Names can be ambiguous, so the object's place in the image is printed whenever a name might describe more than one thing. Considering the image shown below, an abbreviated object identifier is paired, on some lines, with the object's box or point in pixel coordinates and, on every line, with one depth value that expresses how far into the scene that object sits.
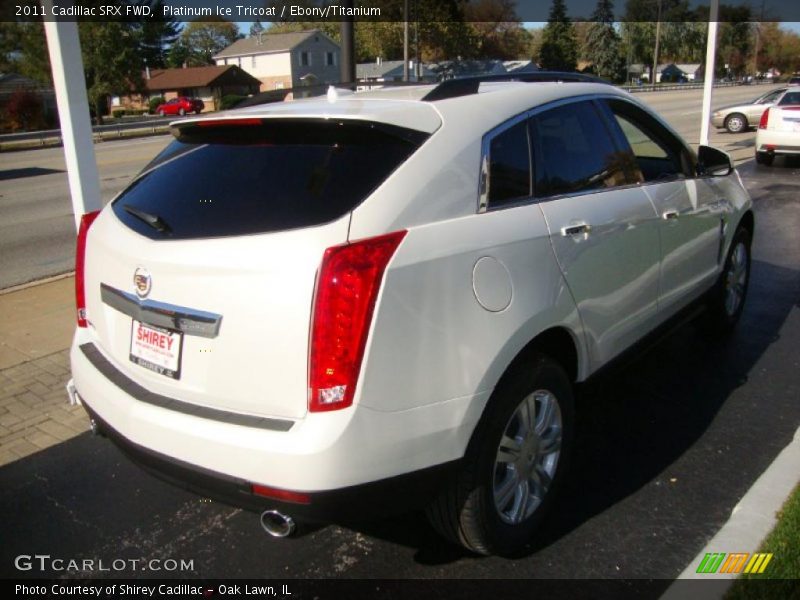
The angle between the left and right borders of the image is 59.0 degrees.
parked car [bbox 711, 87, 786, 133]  23.06
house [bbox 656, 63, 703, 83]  108.75
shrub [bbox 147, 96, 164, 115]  68.15
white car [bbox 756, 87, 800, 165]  15.29
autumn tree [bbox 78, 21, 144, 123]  49.78
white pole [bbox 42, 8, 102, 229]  4.50
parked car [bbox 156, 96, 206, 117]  59.03
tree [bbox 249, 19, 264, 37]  119.03
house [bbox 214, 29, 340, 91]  78.69
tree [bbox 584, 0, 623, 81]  84.31
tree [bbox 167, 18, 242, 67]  110.94
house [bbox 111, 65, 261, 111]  76.12
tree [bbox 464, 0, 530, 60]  77.31
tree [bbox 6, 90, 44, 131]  43.84
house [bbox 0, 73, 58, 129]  45.81
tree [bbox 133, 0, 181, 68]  80.79
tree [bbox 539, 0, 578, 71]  78.06
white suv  2.25
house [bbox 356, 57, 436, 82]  58.35
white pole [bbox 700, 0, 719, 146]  12.87
